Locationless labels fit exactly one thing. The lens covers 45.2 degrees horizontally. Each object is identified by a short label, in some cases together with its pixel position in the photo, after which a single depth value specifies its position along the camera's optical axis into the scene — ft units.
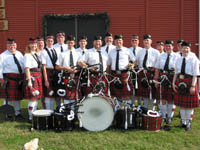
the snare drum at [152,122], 15.28
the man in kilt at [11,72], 17.51
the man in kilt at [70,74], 16.89
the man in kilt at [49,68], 17.87
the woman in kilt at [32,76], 16.67
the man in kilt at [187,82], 15.28
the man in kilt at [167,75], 17.20
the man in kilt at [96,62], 16.57
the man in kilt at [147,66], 18.24
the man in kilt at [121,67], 17.33
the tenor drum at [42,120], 15.60
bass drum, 14.74
